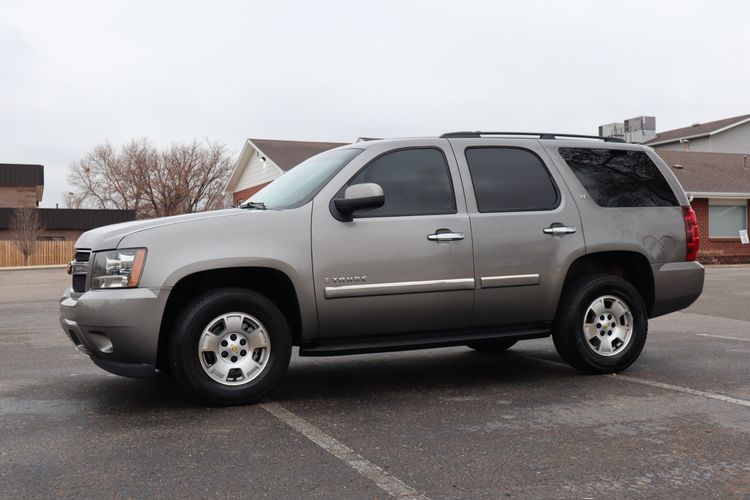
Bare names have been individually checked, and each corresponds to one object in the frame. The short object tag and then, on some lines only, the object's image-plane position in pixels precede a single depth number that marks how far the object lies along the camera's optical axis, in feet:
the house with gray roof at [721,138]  148.14
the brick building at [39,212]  159.53
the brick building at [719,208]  103.55
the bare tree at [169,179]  177.47
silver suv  17.75
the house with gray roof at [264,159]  115.83
